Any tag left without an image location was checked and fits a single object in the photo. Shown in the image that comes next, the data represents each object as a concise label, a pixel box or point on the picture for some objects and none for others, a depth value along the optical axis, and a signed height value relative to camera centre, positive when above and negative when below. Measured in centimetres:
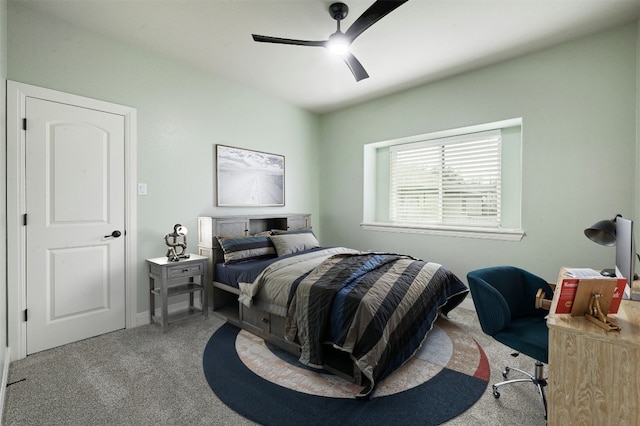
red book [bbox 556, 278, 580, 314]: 143 -39
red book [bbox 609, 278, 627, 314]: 142 -38
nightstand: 299 -82
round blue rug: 185 -124
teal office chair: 187 -70
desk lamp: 196 -14
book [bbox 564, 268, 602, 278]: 180 -37
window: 369 +38
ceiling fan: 204 +136
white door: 259 -15
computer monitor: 159 -21
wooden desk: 125 -69
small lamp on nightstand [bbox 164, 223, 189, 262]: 322 -39
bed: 212 -73
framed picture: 396 +43
